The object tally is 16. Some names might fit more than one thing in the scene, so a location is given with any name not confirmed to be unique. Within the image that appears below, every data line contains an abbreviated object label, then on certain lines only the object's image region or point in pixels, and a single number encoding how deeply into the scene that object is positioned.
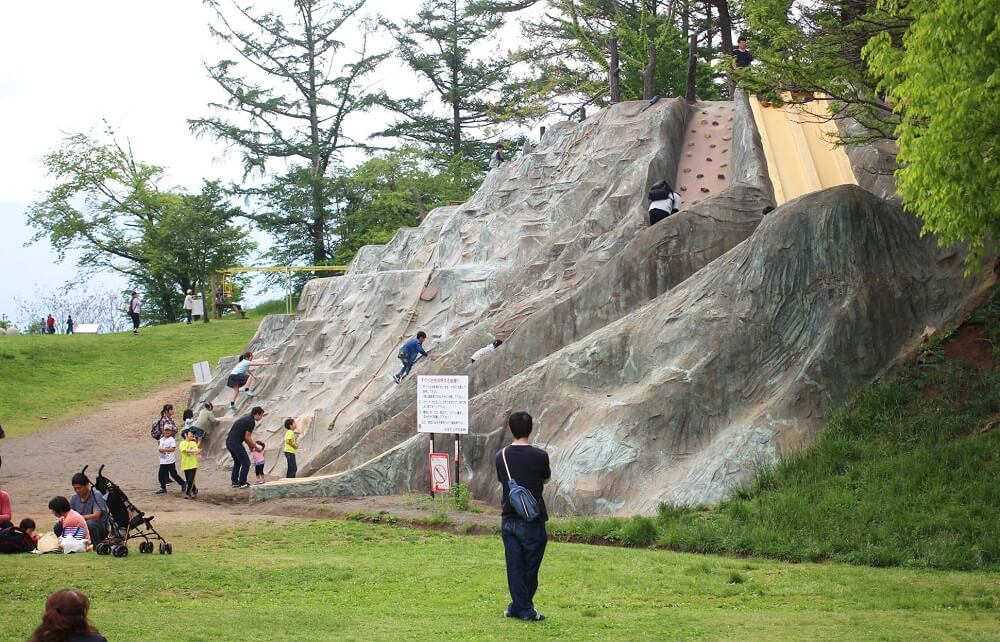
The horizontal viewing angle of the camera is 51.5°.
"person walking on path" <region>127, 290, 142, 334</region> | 46.81
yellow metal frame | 42.14
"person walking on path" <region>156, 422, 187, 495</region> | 22.50
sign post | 18.48
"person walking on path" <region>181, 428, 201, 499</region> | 21.92
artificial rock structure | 17.77
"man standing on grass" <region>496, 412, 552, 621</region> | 9.62
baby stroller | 14.24
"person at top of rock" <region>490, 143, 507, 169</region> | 37.91
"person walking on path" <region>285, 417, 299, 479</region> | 23.69
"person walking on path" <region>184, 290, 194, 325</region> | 49.97
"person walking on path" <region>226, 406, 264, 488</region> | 22.61
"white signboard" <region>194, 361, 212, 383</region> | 36.09
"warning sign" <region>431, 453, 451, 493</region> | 18.31
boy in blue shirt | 27.78
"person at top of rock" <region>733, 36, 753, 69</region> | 30.73
